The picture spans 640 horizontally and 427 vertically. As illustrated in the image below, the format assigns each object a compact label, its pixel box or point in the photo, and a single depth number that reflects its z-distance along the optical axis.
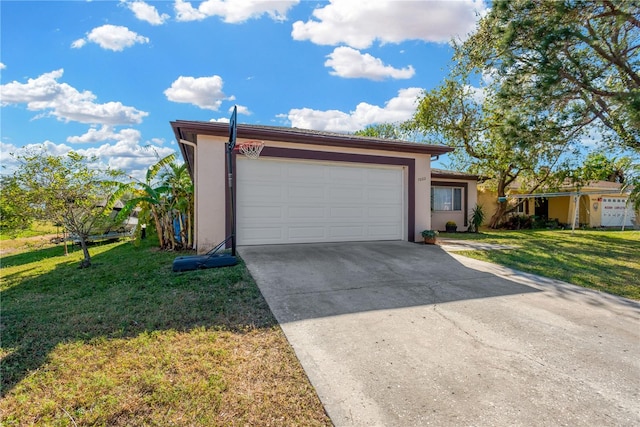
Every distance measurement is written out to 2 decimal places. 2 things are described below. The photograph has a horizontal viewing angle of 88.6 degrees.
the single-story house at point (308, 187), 8.26
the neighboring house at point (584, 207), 20.55
